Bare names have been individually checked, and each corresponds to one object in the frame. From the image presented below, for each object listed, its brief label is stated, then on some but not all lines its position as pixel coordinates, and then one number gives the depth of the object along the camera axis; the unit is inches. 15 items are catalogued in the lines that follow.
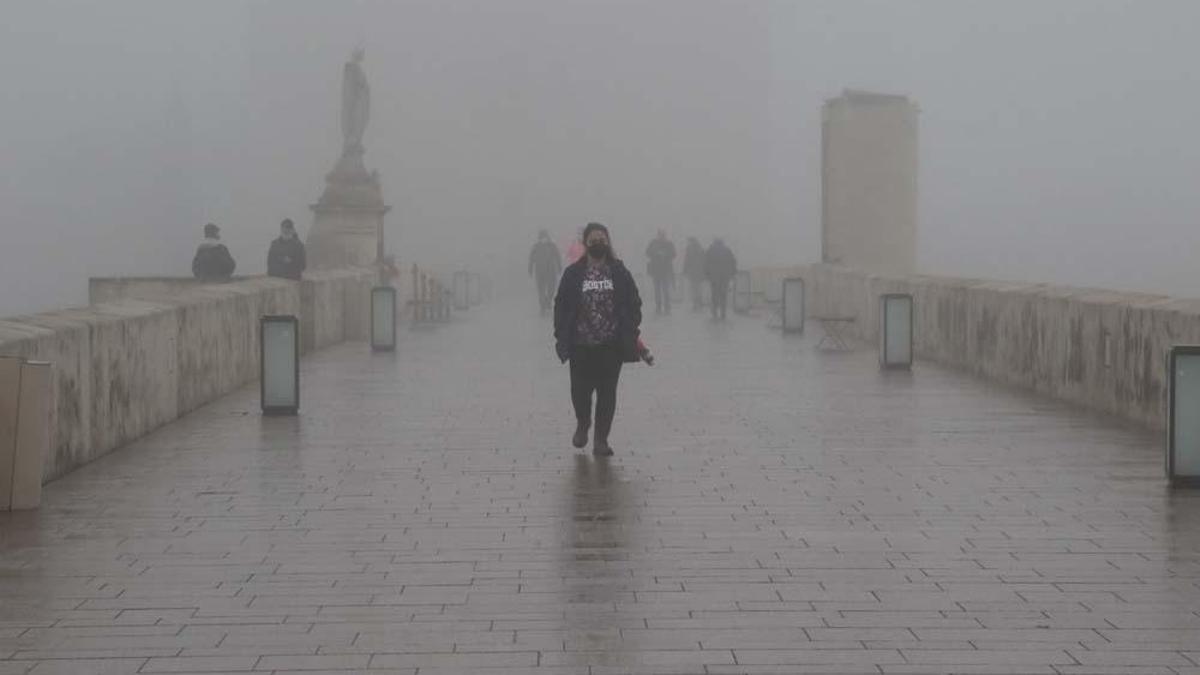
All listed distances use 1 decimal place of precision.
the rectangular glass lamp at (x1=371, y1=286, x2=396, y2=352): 979.3
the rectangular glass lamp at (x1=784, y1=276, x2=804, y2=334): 1171.3
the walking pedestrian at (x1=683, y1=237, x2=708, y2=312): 1736.5
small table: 974.4
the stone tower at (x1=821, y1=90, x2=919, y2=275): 1440.7
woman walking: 516.1
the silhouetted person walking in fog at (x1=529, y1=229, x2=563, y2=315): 1626.5
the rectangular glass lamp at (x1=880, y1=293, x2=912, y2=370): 829.8
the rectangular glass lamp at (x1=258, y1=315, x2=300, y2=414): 614.5
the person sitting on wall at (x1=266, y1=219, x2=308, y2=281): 1058.1
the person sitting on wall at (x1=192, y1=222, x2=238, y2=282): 1083.9
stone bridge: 272.2
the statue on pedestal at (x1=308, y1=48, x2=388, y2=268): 1512.1
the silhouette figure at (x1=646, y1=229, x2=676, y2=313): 1631.4
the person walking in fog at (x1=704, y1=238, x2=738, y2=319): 1446.9
